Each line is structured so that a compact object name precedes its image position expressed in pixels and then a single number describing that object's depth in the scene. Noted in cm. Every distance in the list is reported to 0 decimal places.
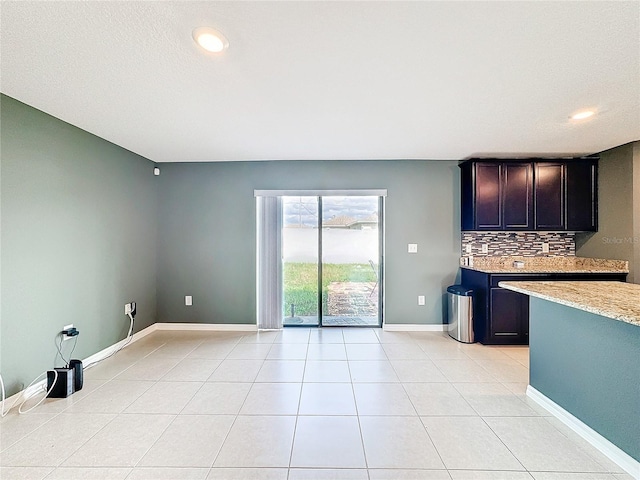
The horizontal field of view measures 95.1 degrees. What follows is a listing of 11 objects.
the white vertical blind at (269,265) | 401
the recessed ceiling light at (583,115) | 241
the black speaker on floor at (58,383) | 232
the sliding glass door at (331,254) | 414
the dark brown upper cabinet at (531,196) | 366
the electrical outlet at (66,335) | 263
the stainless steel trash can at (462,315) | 353
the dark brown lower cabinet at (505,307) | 335
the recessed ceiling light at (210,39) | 148
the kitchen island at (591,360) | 159
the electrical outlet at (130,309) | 347
